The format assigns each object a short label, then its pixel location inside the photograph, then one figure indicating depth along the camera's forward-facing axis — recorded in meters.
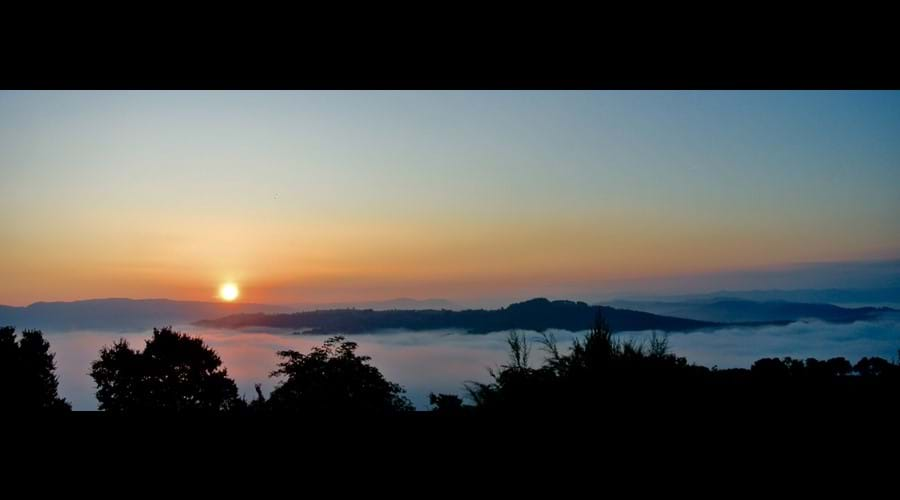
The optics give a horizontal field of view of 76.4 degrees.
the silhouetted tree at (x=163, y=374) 22.53
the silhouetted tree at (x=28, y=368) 17.99
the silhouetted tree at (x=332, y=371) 20.48
